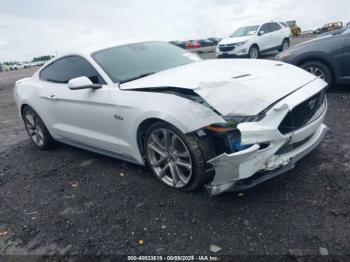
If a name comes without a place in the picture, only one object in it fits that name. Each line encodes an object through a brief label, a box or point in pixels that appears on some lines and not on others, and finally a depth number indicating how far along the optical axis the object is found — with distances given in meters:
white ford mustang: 2.75
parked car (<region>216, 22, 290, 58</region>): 14.67
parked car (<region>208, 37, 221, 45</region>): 53.98
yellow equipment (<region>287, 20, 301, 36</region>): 42.22
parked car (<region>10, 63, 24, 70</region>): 58.61
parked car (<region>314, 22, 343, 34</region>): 44.41
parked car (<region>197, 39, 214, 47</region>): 51.12
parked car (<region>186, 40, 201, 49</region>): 43.04
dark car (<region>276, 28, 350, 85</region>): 5.83
